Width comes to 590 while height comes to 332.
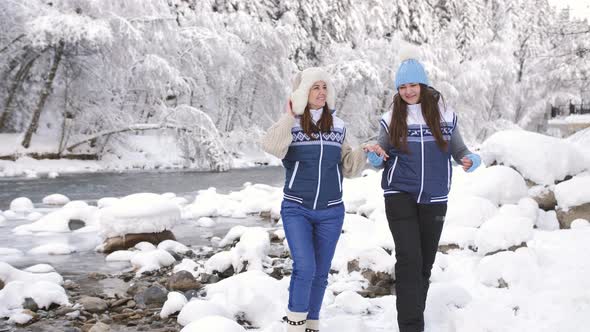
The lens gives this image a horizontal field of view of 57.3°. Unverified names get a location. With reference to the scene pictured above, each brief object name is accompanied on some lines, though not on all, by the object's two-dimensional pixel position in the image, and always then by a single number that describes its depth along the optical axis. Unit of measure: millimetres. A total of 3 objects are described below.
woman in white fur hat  3148
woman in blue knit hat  3211
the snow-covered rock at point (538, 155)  8766
